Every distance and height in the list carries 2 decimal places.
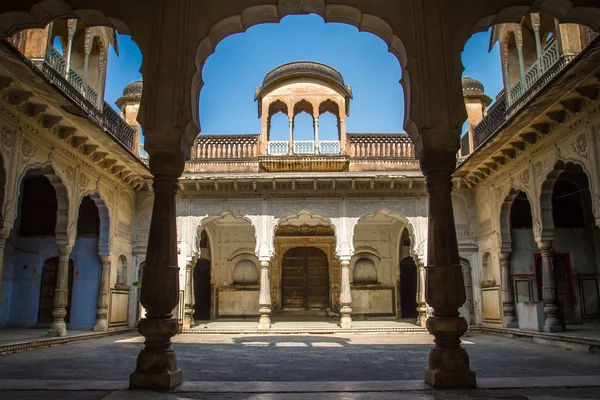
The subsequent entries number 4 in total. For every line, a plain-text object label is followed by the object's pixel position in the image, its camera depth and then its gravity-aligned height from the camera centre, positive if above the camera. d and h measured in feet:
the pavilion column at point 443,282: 14.11 +0.20
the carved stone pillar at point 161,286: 14.20 +0.15
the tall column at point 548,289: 34.73 -0.06
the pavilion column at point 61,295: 35.27 -0.22
